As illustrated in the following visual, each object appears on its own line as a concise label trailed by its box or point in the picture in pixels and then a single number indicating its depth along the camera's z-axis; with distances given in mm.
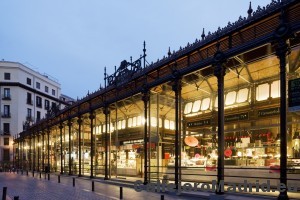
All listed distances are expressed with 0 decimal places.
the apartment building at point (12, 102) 48530
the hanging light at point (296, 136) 11552
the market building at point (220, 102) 9099
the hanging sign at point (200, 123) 15216
